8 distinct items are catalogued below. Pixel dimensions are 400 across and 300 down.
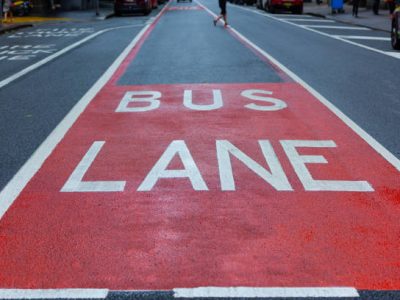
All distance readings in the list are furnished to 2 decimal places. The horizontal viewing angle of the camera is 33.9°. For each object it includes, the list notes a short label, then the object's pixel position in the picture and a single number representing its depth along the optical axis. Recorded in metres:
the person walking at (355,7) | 36.25
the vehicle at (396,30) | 18.33
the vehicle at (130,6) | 39.53
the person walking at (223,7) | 27.77
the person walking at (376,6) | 37.78
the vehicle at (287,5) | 42.71
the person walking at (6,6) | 31.38
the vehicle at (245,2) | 62.01
